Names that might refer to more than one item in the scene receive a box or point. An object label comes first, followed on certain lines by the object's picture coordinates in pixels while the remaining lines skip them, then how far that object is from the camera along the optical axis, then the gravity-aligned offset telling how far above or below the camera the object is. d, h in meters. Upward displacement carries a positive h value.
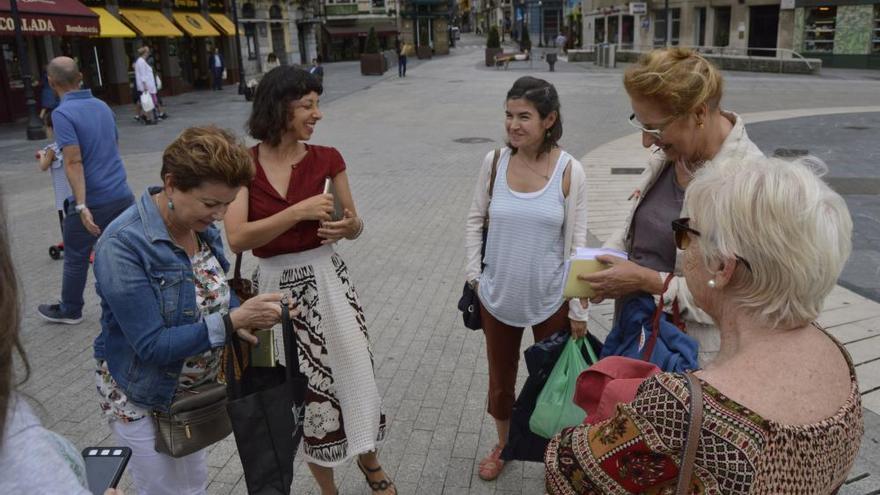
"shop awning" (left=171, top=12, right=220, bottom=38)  29.36 +1.92
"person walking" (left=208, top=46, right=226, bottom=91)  30.12 -0.06
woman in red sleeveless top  2.95 -0.82
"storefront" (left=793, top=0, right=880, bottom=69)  31.50 +0.30
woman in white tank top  3.21 -0.75
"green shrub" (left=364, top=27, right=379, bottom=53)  36.91 +0.88
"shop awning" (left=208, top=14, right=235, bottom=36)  32.69 +2.07
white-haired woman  1.42 -0.71
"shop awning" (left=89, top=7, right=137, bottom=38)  23.08 +1.57
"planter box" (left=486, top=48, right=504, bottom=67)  39.78 +0.04
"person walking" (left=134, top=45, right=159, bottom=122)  18.75 -0.14
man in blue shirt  5.17 -0.76
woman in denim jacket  2.29 -0.78
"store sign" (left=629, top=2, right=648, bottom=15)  43.78 +2.46
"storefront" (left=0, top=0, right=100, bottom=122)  18.27 +1.18
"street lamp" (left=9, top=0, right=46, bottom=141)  16.42 -0.78
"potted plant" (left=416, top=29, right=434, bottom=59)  52.59 +0.51
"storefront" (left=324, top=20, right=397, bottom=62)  55.78 +1.97
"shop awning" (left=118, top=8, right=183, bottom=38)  25.55 +1.83
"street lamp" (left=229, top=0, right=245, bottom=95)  26.89 -0.01
